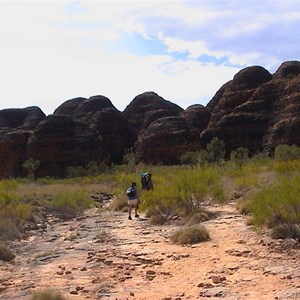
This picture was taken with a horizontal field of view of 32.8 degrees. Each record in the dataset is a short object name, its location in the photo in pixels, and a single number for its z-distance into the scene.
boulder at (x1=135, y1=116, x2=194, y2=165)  86.12
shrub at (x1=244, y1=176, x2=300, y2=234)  11.80
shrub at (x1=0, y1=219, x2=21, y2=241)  16.81
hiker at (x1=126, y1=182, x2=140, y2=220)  21.55
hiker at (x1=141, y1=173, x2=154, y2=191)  23.00
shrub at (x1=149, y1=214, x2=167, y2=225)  18.55
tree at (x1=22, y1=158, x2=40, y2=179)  74.25
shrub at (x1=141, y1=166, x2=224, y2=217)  19.00
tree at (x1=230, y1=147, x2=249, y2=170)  49.19
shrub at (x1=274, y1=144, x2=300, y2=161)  49.97
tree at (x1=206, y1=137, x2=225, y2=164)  61.66
